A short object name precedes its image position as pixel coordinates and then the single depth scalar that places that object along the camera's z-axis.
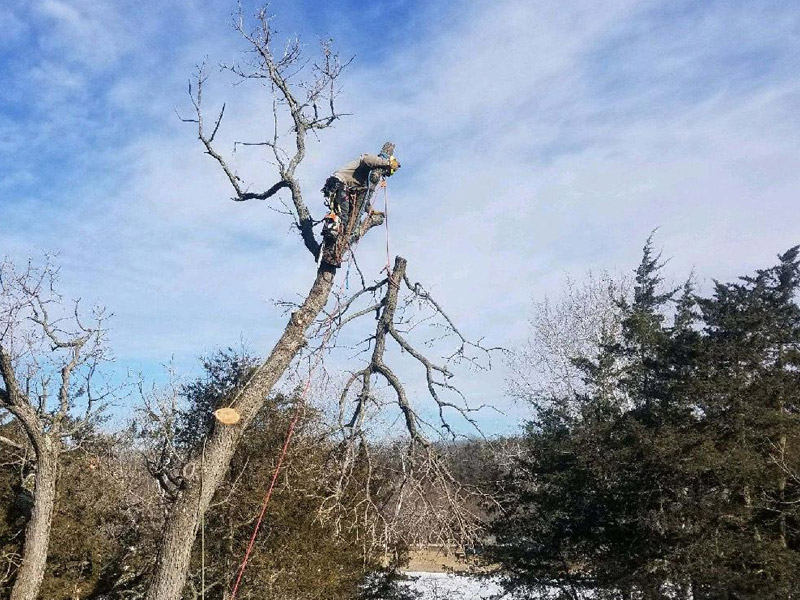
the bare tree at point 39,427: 8.16
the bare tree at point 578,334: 22.39
